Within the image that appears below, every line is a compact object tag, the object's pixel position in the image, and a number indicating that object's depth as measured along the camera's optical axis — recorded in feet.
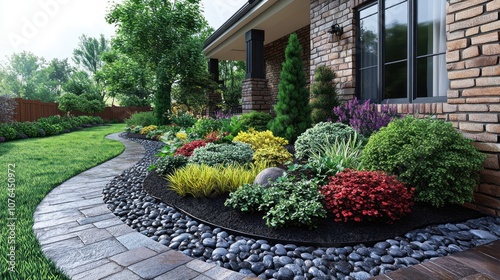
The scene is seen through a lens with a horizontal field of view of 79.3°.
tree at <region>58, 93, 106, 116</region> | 56.70
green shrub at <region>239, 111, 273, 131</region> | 21.47
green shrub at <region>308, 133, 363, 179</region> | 10.68
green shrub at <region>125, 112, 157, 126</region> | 39.00
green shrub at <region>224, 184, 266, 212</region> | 8.77
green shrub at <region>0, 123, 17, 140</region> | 30.01
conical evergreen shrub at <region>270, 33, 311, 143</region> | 17.87
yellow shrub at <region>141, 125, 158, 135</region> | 33.91
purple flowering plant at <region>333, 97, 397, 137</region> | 13.26
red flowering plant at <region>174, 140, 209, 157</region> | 15.64
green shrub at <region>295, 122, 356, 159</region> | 13.74
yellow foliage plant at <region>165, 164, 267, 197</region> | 10.19
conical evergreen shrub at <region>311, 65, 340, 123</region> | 16.90
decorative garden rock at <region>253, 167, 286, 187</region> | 10.21
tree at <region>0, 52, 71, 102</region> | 121.19
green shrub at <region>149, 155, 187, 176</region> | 13.14
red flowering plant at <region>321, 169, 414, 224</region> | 7.85
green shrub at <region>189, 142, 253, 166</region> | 12.73
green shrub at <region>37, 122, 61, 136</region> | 36.50
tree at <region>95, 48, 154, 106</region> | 49.98
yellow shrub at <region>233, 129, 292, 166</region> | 13.24
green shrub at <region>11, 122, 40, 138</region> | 33.25
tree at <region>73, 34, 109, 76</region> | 113.80
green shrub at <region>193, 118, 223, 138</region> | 22.70
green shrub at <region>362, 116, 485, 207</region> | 8.59
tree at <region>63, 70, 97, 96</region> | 85.35
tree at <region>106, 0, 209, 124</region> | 44.78
